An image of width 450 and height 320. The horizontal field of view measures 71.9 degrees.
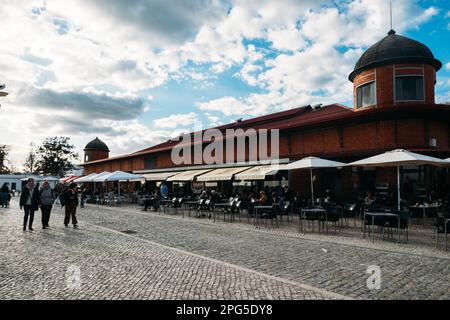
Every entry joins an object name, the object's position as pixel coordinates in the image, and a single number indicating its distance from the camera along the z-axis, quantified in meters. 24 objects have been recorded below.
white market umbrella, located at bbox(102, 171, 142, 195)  26.09
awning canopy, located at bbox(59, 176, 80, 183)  42.28
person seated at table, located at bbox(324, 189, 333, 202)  15.52
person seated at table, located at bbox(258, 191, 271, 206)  14.19
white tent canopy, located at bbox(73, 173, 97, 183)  30.49
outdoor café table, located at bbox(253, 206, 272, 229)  12.39
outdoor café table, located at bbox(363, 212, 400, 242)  9.15
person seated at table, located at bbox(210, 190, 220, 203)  17.30
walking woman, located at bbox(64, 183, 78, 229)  12.98
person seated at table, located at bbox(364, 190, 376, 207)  13.40
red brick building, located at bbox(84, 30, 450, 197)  15.59
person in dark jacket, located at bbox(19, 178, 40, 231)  11.77
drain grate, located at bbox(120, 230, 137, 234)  12.02
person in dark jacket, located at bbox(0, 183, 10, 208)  25.61
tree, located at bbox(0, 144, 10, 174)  73.12
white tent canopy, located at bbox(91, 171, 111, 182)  27.45
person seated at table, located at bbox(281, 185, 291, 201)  17.81
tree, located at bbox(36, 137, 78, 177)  71.38
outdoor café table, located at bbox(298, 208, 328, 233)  11.14
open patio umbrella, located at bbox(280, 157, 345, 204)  13.79
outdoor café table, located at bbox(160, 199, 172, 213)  19.67
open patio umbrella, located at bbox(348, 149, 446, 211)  11.05
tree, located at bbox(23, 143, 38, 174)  82.39
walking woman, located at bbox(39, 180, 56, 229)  12.23
